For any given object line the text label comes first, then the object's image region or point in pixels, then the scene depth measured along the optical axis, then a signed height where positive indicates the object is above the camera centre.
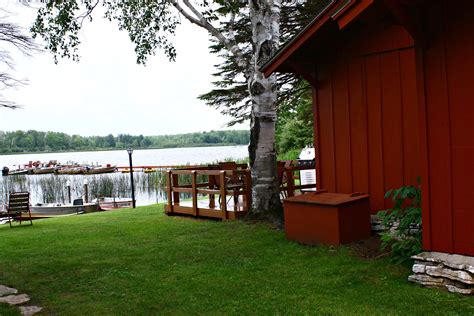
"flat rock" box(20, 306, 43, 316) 4.33 -1.41
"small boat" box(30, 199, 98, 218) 18.52 -1.98
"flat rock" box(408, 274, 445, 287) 4.40 -1.32
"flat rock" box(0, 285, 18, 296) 5.02 -1.41
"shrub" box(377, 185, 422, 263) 5.23 -0.99
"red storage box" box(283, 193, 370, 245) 6.23 -0.97
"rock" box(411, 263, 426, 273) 4.52 -1.22
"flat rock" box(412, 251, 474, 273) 4.21 -1.11
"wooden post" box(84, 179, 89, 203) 22.90 -1.72
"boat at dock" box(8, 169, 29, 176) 51.74 -1.11
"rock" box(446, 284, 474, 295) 4.16 -1.34
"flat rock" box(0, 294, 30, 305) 4.69 -1.41
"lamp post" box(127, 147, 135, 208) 16.75 +0.21
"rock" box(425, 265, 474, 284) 4.18 -1.22
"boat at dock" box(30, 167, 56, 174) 50.75 -1.01
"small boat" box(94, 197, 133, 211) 19.84 -2.01
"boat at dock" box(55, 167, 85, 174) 44.50 -1.03
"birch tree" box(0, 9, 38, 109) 6.96 +1.90
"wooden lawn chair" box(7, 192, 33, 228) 11.31 -1.05
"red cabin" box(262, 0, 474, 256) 4.35 +0.54
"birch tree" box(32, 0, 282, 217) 8.52 +1.30
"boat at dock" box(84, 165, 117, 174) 43.12 -1.08
